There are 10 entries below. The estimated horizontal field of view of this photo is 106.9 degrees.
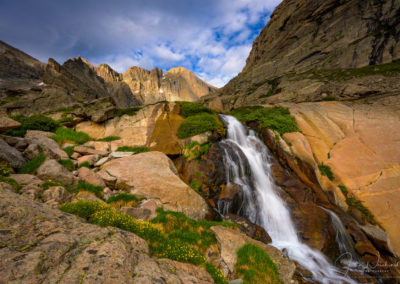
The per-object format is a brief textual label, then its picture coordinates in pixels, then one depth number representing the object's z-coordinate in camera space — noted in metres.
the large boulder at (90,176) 7.02
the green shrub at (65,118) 12.42
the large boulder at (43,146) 7.05
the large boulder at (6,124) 7.29
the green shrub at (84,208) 4.22
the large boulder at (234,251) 4.56
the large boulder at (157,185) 7.46
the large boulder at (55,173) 5.96
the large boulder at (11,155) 5.82
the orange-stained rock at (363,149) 9.91
